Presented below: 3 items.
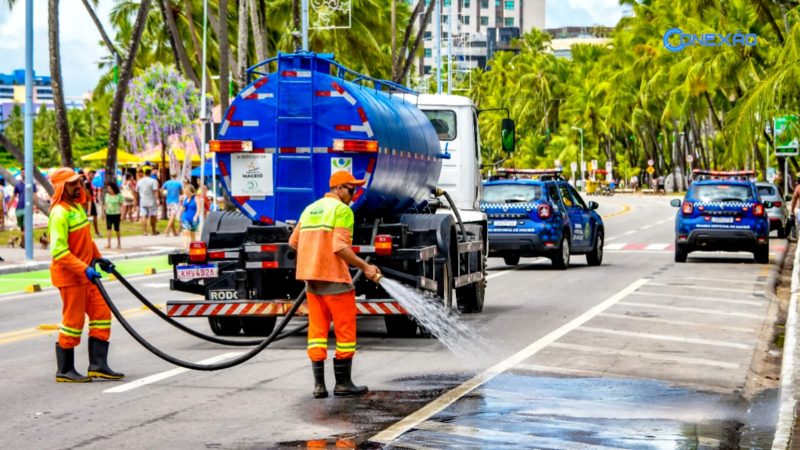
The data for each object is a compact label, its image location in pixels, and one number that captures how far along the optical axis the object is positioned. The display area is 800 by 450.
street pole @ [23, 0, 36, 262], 31.14
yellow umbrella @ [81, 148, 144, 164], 64.50
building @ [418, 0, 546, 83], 113.35
